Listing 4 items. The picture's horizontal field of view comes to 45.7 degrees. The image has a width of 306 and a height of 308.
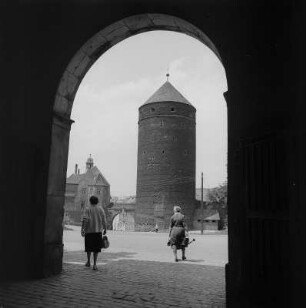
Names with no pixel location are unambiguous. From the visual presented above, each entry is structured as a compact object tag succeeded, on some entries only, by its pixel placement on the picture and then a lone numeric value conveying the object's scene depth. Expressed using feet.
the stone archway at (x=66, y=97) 19.48
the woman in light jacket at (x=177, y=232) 28.50
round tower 123.44
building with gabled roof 203.79
